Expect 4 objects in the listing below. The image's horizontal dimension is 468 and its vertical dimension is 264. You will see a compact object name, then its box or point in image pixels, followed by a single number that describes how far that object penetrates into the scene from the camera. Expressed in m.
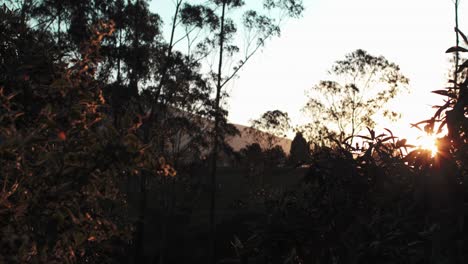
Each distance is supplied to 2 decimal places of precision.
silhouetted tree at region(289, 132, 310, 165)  57.84
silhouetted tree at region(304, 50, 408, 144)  43.94
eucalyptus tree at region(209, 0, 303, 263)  34.84
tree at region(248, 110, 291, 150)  50.25
